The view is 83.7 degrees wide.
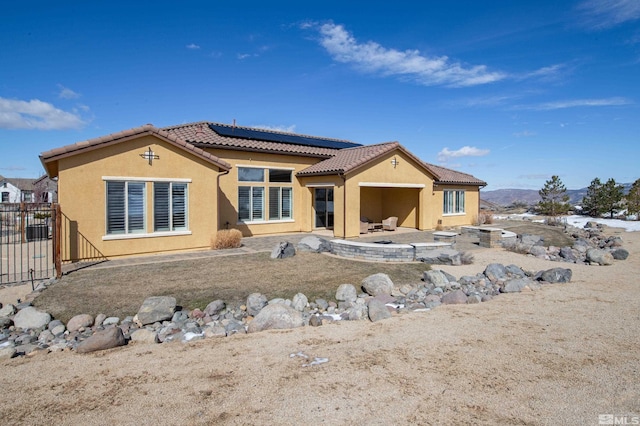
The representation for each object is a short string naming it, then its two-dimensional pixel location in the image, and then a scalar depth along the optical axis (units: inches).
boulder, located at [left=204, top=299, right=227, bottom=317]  331.6
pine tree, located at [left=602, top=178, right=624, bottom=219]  1334.9
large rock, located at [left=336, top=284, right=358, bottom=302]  370.0
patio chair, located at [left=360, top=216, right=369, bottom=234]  760.3
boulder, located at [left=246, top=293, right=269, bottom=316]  336.7
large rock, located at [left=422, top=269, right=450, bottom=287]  420.2
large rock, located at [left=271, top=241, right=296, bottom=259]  493.3
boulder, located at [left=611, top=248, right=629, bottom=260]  594.9
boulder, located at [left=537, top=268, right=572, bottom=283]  444.3
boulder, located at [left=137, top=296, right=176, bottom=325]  311.0
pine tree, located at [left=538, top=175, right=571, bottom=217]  1371.3
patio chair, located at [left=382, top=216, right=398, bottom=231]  821.2
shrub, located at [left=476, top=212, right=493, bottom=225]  1045.8
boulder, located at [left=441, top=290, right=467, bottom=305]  366.9
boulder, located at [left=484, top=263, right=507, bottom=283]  449.4
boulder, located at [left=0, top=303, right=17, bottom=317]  316.8
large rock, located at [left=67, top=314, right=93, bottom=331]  299.7
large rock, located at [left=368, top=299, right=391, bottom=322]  322.0
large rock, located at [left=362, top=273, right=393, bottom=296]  387.2
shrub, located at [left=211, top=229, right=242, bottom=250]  569.0
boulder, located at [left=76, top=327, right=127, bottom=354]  259.9
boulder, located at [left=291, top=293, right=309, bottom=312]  347.6
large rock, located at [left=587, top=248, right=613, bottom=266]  557.0
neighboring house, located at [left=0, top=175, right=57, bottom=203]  1686.8
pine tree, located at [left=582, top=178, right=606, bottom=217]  1380.4
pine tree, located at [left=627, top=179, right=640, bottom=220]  1279.2
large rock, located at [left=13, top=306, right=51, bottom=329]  299.3
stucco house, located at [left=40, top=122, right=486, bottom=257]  481.7
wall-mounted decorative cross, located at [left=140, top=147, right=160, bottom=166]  513.3
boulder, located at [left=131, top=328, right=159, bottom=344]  282.0
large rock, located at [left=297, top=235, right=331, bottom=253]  544.1
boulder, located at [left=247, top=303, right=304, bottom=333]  304.0
